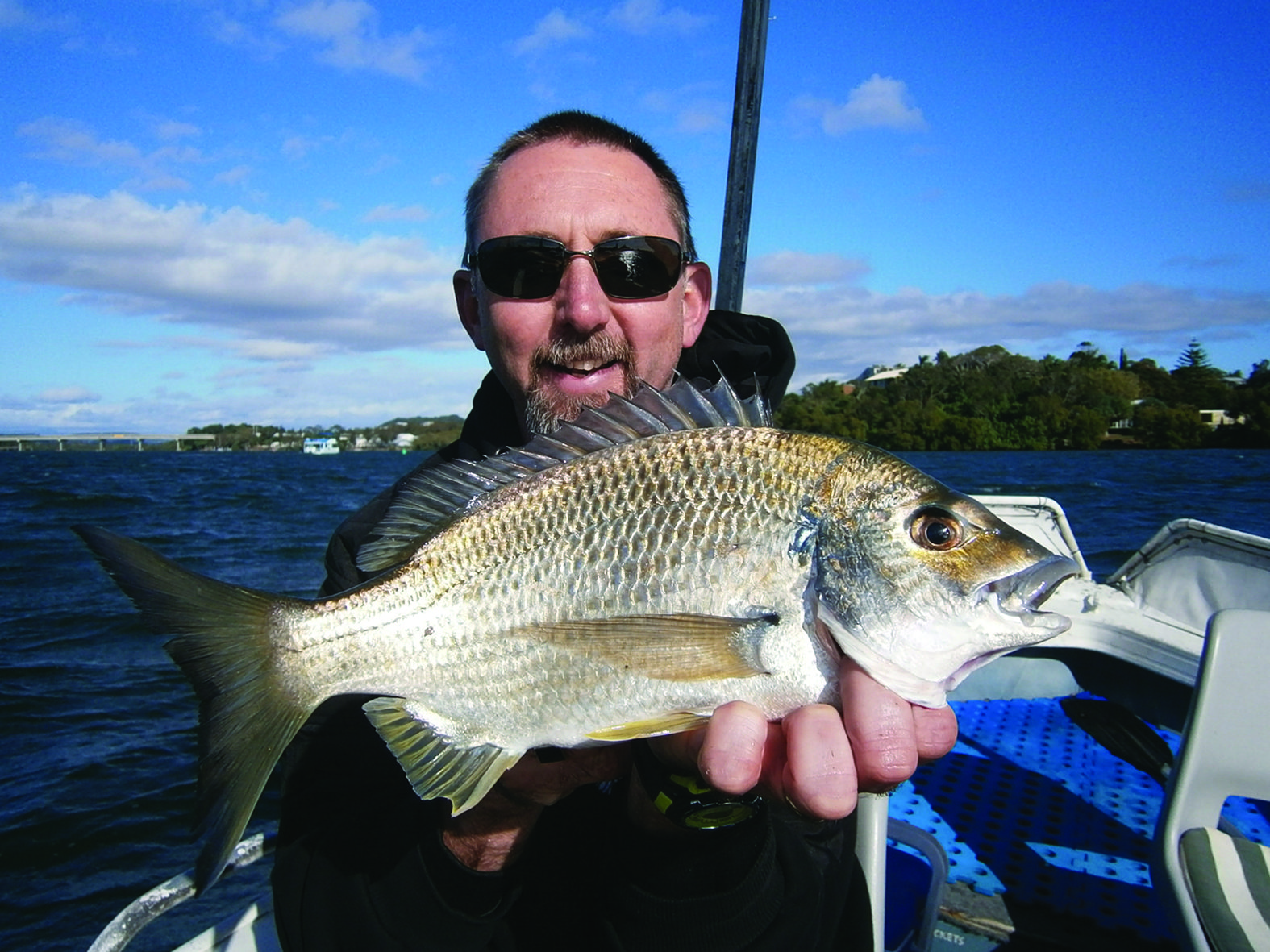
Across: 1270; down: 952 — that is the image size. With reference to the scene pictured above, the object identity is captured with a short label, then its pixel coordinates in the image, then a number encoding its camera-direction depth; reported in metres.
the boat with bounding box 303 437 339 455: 145.79
